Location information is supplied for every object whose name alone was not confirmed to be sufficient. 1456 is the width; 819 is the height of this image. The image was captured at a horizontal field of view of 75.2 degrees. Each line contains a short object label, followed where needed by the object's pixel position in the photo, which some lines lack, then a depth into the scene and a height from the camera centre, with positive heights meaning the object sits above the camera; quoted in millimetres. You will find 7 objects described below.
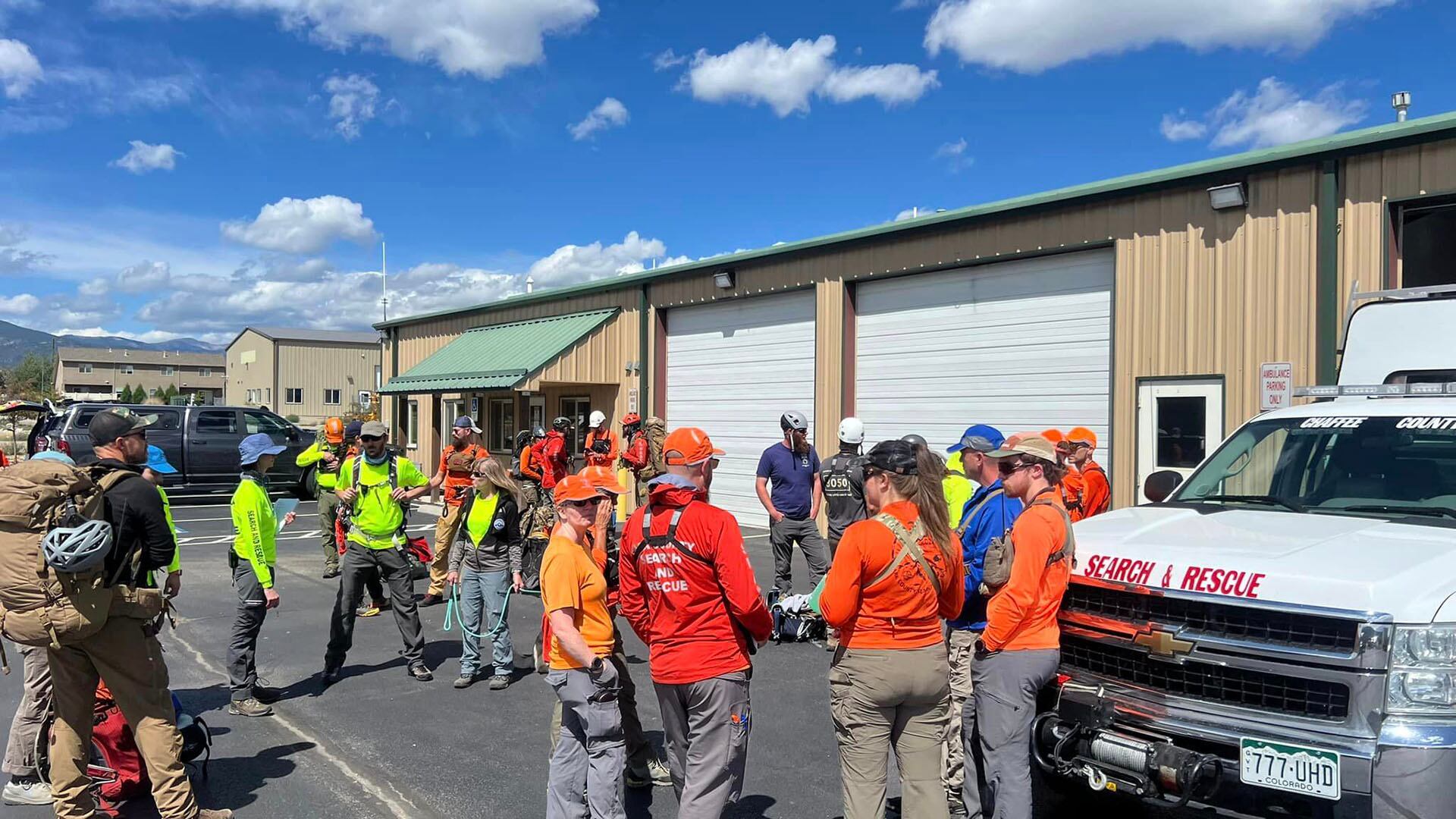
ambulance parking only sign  9258 +310
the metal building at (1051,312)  9203 +1384
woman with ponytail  3504 -831
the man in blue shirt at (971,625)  4410 -1034
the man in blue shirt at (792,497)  8211 -728
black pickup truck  20062 -594
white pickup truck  3262 -860
